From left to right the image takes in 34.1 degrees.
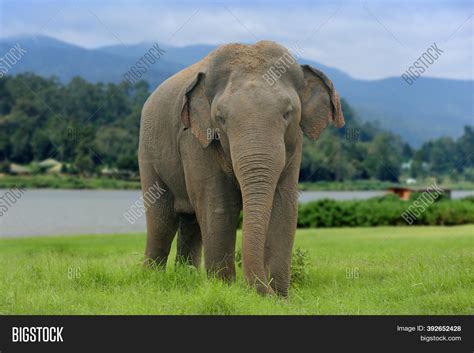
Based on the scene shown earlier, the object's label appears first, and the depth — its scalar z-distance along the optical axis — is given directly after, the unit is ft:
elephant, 31.24
